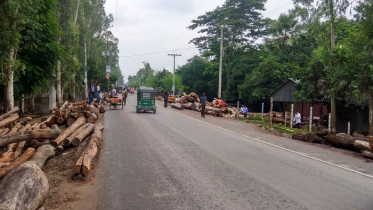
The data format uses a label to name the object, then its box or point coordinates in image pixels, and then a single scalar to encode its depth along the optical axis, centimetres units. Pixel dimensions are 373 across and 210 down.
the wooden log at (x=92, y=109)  2092
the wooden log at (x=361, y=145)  1275
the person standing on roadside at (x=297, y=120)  2502
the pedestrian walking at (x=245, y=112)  3139
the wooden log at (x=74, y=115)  1733
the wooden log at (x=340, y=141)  1401
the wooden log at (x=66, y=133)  1101
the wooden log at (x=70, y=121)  1691
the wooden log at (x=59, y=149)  1089
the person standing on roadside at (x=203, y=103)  2604
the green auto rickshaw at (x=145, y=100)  2742
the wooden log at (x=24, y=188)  530
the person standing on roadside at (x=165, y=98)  3872
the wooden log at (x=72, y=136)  1139
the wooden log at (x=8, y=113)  1358
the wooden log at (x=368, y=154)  1169
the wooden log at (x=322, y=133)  1594
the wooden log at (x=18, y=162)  729
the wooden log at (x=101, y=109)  2650
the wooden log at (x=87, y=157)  784
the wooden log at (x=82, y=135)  1159
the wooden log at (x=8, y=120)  1292
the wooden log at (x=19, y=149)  1045
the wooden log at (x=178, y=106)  3581
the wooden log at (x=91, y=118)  1804
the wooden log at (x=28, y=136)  982
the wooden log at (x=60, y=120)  1670
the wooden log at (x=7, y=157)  882
